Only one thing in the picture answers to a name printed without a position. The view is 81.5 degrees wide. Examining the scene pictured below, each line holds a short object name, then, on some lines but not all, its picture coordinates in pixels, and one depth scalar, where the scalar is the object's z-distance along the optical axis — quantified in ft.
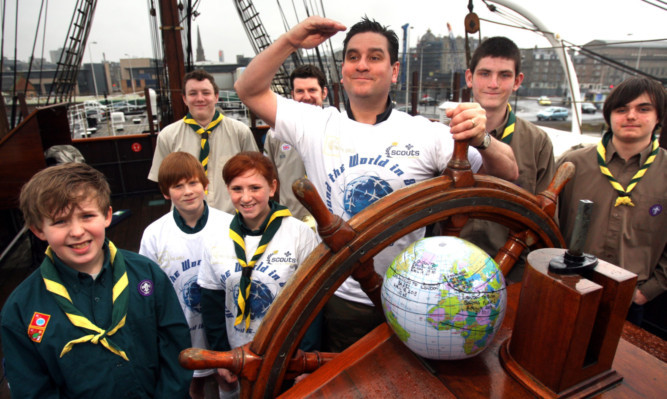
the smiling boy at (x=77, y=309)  4.49
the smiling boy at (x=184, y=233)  7.25
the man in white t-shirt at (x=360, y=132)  5.18
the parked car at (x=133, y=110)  117.40
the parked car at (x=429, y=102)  116.41
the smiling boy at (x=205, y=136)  10.66
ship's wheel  3.37
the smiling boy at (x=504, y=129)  6.65
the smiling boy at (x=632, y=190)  6.45
